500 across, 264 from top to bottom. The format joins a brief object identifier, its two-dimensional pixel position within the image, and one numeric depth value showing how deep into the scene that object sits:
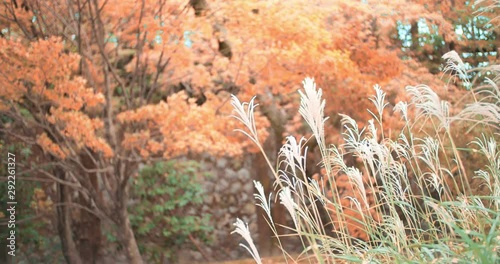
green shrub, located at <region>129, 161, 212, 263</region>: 6.12
